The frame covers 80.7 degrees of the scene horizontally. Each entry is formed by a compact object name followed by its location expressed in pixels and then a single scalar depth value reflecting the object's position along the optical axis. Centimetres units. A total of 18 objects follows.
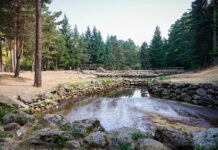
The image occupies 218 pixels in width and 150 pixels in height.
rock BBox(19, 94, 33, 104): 725
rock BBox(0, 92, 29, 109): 583
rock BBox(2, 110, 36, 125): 426
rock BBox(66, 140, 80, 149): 290
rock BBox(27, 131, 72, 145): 301
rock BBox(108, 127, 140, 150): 301
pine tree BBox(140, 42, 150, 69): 5003
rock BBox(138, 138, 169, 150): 277
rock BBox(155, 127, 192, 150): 300
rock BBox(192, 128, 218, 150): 306
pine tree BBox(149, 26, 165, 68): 3774
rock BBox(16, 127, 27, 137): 349
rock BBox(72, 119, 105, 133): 389
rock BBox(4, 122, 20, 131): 381
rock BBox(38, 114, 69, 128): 420
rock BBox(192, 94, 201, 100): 913
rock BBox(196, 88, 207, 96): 893
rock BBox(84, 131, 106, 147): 309
